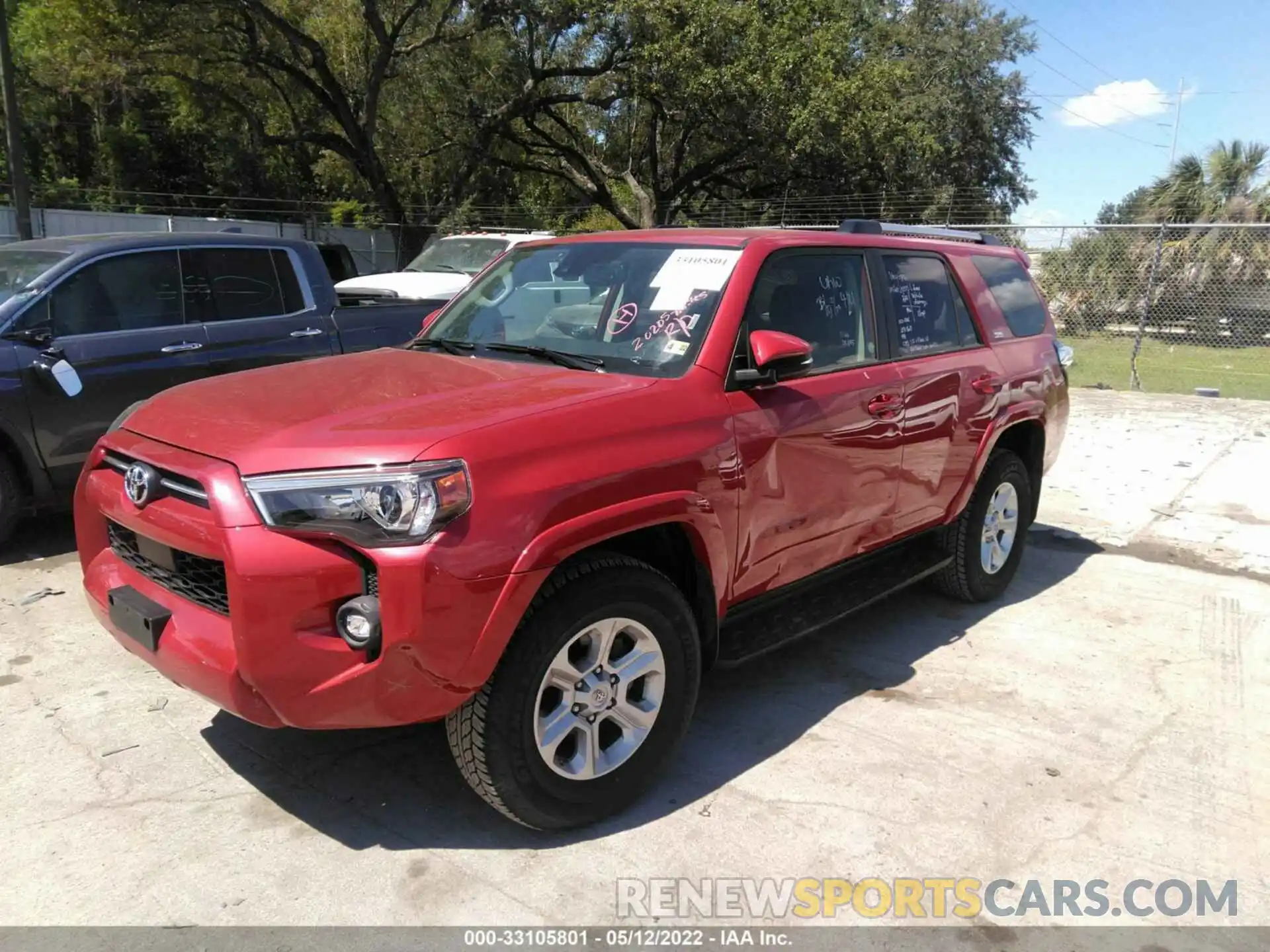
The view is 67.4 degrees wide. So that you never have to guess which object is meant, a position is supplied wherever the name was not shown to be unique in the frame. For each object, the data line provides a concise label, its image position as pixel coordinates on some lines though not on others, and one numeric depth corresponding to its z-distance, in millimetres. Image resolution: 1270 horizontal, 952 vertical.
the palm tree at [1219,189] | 22594
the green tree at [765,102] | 22062
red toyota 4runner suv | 2559
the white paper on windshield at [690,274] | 3607
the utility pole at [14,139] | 13641
